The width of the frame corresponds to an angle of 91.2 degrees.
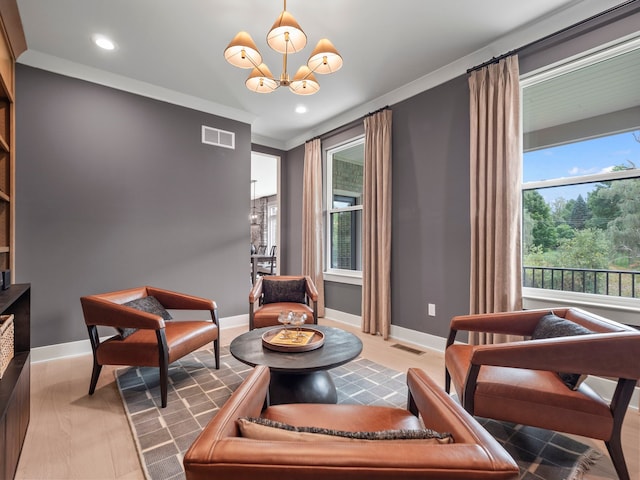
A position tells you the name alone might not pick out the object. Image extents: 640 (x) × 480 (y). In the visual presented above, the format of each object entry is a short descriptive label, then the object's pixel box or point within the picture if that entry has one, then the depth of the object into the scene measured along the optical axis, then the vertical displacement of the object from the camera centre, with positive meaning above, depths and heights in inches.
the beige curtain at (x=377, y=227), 145.0 +6.0
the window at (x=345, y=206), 175.2 +19.4
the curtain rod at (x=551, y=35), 85.8 +63.4
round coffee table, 70.6 -28.4
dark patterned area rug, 63.5 -45.4
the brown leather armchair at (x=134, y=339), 85.6 -29.4
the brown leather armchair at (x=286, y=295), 124.7 -24.6
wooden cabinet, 53.1 -28.1
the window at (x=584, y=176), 89.7 +19.6
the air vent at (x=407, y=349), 127.4 -46.0
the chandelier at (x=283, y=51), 77.7 +50.3
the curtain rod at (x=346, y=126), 150.8 +61.8
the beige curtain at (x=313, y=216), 186.1 +13.6
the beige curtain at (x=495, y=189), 103.3 +17.0
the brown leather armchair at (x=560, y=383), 55.8 -28.9
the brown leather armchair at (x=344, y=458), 26.2 -19.0
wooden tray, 77.8 -27.1
